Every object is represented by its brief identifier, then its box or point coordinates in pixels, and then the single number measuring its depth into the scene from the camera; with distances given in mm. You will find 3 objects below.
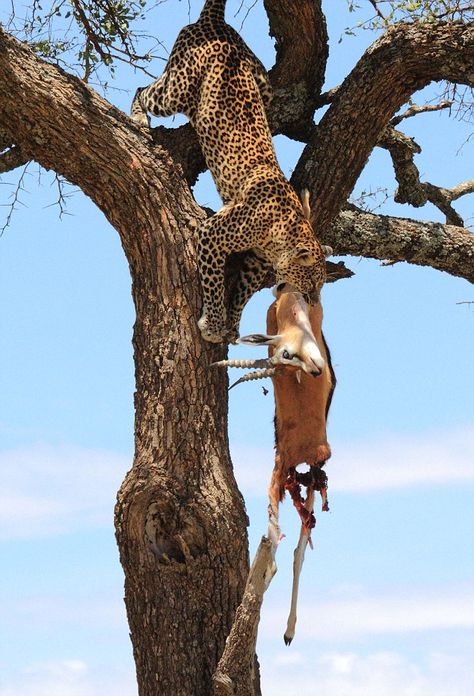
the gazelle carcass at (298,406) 12578
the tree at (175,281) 13242
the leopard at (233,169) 14016
